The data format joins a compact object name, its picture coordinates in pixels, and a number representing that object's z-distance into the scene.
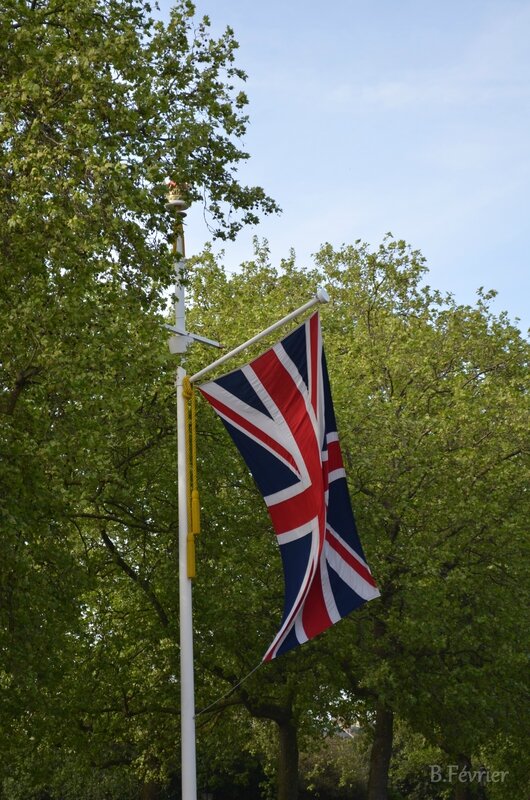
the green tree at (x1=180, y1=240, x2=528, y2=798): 24.59
